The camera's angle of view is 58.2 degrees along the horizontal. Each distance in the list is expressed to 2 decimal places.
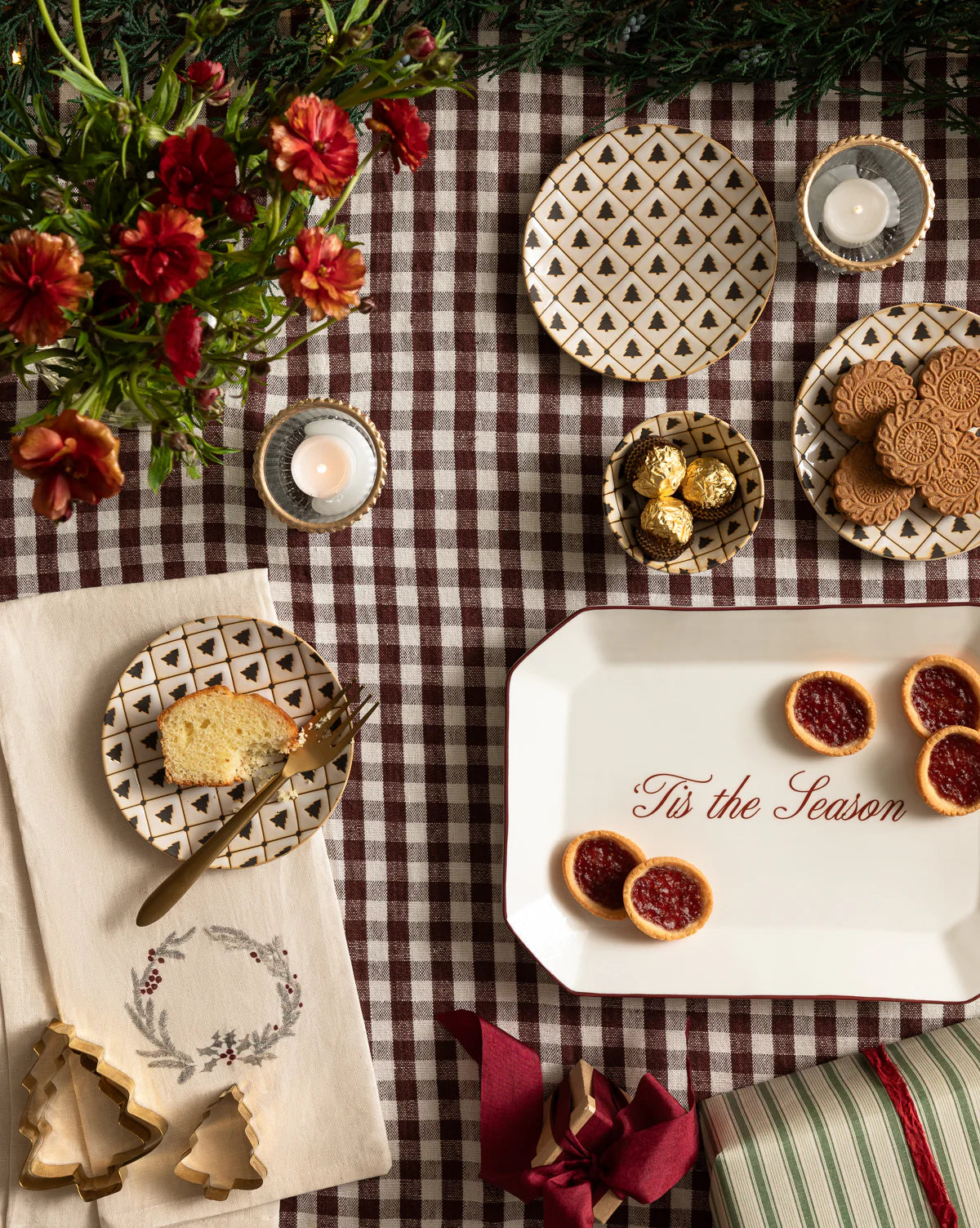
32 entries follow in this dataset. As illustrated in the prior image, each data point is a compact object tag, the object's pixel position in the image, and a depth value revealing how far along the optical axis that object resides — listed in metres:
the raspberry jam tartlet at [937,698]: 1.16
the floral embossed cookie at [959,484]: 1.09
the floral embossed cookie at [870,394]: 1.10
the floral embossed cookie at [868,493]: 1.10
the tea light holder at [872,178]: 1.07
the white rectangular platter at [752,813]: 1.17
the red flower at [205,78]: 0.73
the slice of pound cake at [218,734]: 1.09
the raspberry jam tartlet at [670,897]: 1.15
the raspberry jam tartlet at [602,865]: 1.17
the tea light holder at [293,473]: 1.09
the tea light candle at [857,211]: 1.09
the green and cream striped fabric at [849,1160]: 1.09
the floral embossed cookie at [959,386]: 1.09
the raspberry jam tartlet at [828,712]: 1.17
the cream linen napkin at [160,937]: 1.15
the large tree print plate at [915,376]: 1.12
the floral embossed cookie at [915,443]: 1.08
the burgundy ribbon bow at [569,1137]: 1.08
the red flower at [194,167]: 0.67
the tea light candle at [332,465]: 1.08
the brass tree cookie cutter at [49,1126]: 1.11
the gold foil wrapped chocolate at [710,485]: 1.06
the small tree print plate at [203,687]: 1.12
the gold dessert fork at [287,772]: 1.09
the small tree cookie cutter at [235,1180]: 1.11
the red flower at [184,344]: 0.66
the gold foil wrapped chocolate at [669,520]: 1.05
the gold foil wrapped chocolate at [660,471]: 1.05
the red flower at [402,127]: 0.72
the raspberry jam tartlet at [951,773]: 1.15
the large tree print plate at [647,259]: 1.12
